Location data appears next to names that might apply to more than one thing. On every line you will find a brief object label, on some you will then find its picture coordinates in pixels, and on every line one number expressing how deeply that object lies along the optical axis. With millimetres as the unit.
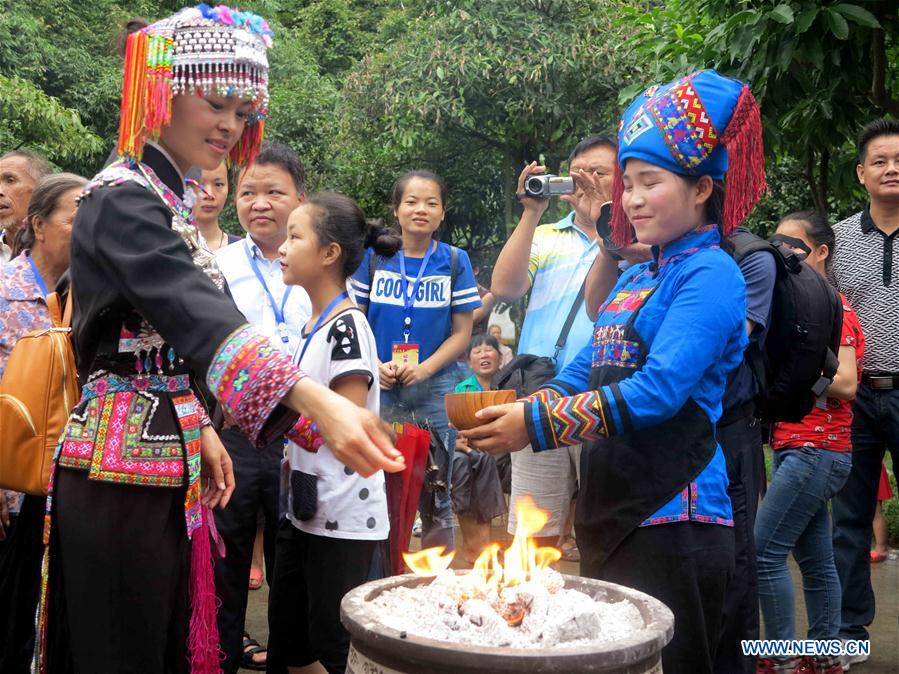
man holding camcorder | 4578
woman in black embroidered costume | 2033
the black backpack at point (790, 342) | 3301
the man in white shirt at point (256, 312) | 3869
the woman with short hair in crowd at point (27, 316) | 3629
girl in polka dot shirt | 3457
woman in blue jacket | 2574
